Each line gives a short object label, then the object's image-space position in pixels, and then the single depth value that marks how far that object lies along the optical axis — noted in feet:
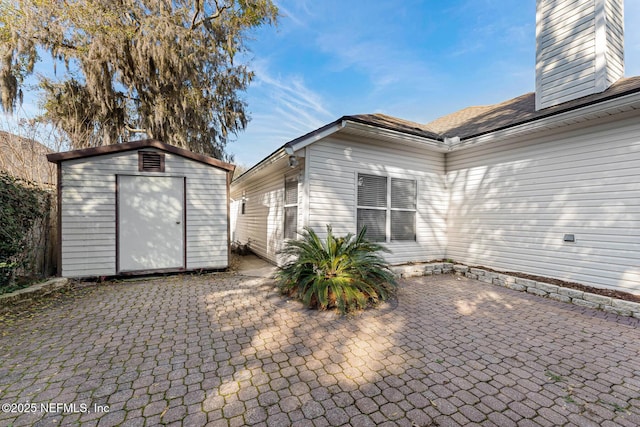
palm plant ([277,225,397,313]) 12.51
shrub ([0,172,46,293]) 12.67
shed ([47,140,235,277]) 16.35
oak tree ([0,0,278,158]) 25.29
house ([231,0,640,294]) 13.97
